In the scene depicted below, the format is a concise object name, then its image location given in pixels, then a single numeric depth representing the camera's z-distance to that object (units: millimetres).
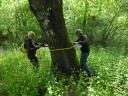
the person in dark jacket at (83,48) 6447
